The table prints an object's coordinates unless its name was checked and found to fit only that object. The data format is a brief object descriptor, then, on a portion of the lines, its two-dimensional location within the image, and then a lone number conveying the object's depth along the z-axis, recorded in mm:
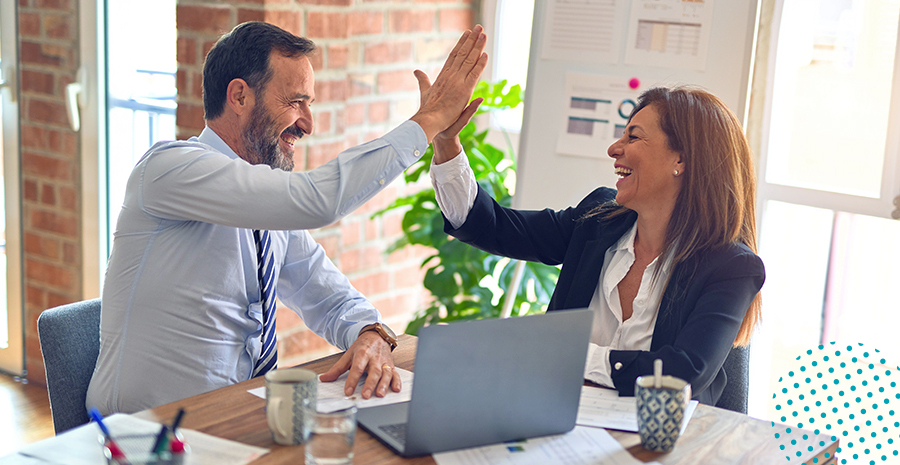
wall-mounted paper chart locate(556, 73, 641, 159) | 2432
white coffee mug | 1187
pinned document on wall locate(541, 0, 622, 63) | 2441
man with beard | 1490
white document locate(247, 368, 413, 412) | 1352
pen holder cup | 955
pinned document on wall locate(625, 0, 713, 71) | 2318
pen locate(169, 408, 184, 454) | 982
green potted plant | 2811
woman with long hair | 1645
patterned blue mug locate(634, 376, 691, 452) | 1224
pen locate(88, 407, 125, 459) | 960
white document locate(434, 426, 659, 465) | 1184
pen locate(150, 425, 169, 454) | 1006
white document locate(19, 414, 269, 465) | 1123
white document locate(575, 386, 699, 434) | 1338
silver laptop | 1143
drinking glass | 1089
